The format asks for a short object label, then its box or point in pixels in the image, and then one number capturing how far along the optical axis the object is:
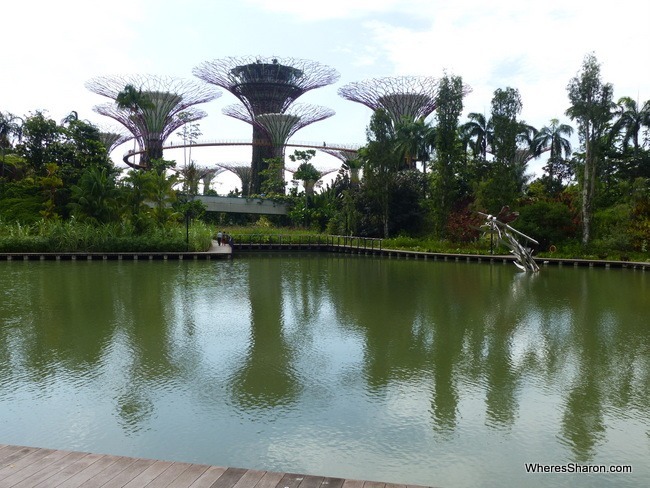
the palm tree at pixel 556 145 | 44.19
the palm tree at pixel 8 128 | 41.97
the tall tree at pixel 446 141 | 30.17
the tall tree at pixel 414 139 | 40.59
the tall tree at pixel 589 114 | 25.30
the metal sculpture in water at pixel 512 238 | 20.65
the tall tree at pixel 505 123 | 28.30
